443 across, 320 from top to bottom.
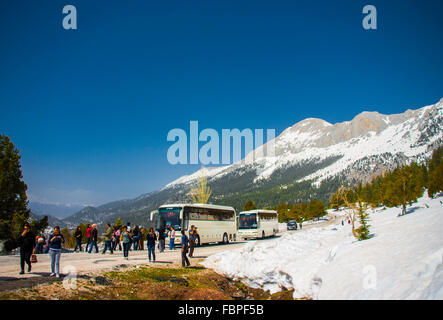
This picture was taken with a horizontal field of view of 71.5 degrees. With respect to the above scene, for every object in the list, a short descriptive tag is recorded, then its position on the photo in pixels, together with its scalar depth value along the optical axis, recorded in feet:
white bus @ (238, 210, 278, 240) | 131.54
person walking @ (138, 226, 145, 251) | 98.02
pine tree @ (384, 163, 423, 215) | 124.88
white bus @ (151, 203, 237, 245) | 93.40
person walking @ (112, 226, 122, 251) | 88.94
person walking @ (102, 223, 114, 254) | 76.30
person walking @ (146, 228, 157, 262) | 63.57
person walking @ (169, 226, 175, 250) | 93.91
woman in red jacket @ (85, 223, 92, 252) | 81.82
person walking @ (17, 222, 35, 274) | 43.75
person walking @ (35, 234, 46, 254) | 83.35
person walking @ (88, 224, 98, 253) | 80.77
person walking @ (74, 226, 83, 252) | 85.21
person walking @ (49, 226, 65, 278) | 42.26
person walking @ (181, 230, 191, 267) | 60.21
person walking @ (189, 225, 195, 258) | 66.39
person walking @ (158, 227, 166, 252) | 81.26
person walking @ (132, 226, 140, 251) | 87.40
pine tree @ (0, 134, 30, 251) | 86.69
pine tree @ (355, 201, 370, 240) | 58.67
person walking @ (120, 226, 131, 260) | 64.40
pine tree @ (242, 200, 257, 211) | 239.01
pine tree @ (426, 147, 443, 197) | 178.50
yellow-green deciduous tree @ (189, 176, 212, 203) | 165.42
